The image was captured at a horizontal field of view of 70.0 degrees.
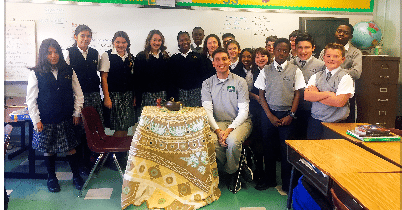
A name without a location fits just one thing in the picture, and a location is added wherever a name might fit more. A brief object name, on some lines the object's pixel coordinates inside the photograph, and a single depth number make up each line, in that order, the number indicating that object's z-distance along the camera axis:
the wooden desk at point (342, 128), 2.07
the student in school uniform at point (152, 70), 3.40
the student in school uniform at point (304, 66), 2.84
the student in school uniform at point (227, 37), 3.80
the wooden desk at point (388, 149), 1.68
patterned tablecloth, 2.48
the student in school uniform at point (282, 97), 2.74
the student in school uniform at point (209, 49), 3.52
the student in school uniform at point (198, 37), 3.81
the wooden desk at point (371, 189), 1.15
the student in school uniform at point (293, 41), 3.41
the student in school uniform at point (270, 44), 3.47
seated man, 2.82
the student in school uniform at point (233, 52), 3.34
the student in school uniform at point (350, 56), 3.23
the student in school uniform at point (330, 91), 2.42
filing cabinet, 3.83
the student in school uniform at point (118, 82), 3.30
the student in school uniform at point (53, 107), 2.63
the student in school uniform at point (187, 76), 3.52
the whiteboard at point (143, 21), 4.10
